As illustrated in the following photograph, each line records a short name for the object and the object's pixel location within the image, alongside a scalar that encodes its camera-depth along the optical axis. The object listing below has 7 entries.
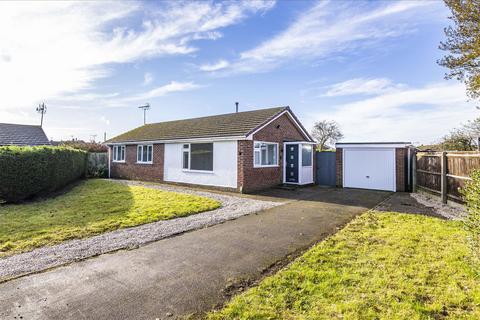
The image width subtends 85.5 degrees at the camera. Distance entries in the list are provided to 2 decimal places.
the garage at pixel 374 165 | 13.66
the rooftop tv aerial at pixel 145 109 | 33.97
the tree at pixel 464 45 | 10.08
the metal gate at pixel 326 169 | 15.84
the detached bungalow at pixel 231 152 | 13.23
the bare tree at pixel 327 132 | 38.50
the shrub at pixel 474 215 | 3.68
